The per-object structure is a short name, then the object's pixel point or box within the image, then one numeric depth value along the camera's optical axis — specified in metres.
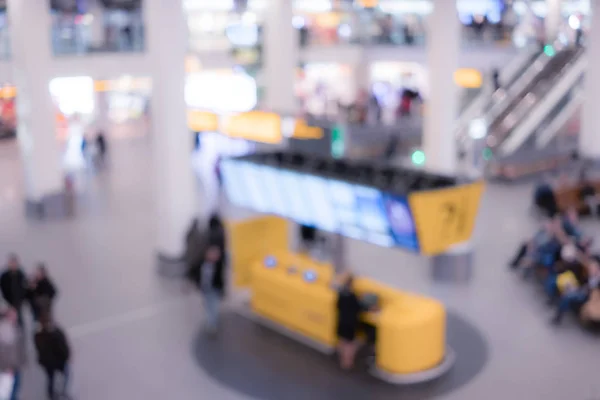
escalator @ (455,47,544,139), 25.22
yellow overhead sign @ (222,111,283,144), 20.73
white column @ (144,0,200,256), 12.41
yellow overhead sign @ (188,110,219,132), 25.86
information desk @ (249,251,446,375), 9.27
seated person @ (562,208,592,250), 13.05
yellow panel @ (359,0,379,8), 34.12
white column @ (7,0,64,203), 16.62
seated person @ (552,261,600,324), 10.71
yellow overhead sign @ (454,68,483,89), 31.14
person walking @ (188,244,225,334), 10.34
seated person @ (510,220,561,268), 12.27
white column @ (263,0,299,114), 20.48
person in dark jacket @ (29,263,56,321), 9.85
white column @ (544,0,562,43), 29.54
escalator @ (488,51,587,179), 21.78
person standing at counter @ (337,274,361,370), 9.23
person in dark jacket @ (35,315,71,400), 8.27
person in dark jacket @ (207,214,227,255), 11.16
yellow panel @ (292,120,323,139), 20.28
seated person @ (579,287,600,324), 10.48
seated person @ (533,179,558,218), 16.62
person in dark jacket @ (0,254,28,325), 9.83
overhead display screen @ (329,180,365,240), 10.15
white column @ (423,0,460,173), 12.71
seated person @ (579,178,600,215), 17.16
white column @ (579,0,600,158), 19.84
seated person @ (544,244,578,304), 11.43
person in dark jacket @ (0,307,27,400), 8.12
